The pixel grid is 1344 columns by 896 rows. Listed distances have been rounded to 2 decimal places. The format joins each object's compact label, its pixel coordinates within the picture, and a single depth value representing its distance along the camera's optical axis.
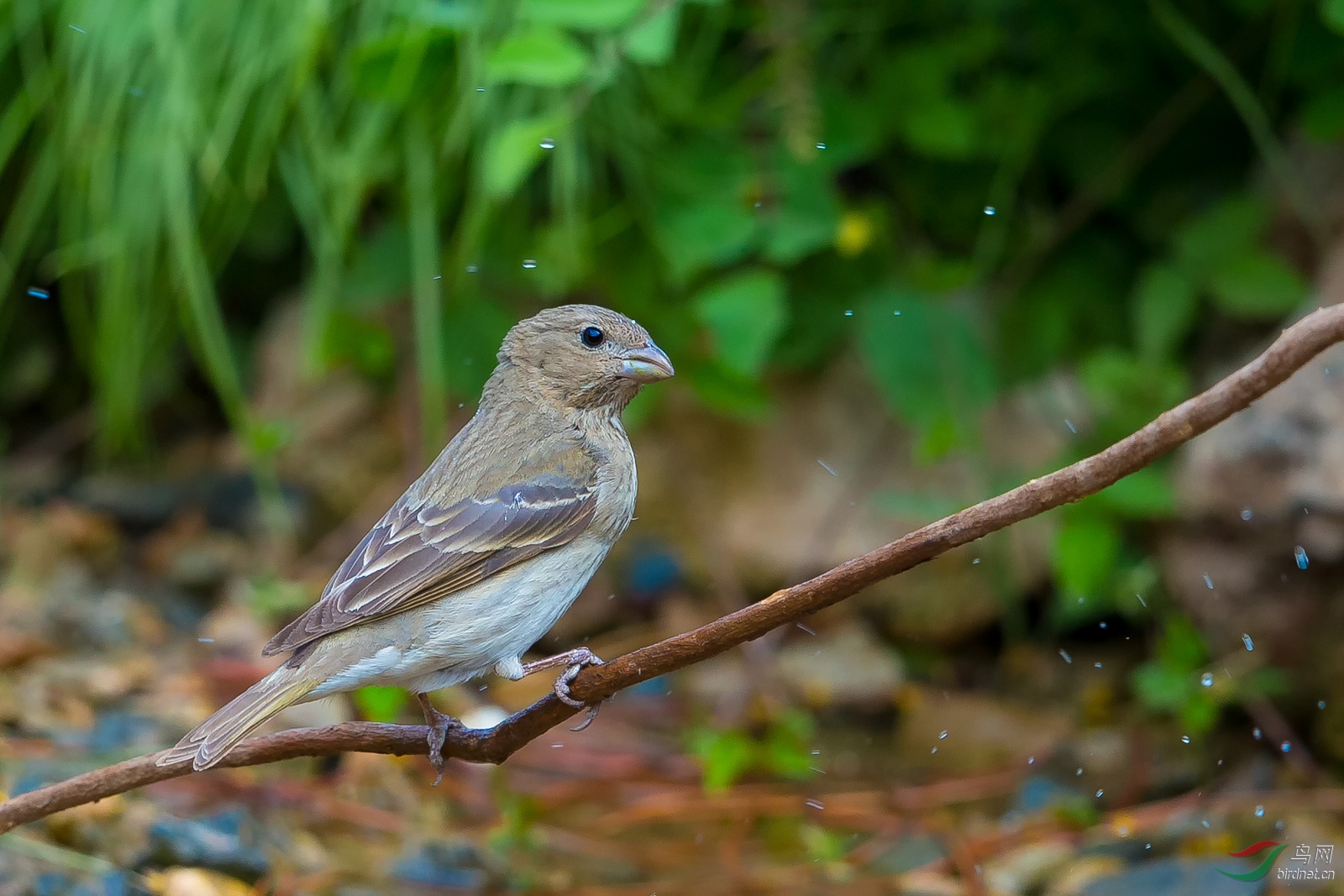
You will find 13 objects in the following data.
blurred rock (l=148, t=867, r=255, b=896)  7.02
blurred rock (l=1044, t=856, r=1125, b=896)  7.77
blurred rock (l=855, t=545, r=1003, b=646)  10.78
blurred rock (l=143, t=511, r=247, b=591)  11.53
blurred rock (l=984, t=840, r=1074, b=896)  7.98
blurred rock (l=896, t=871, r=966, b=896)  7.73
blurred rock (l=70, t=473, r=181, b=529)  12.18
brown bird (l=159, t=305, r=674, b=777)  5.18
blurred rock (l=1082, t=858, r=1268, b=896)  7.33
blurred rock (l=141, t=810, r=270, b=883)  7.43
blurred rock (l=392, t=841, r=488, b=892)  7.80
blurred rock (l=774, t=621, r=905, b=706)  10.29
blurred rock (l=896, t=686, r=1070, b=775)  9.63
